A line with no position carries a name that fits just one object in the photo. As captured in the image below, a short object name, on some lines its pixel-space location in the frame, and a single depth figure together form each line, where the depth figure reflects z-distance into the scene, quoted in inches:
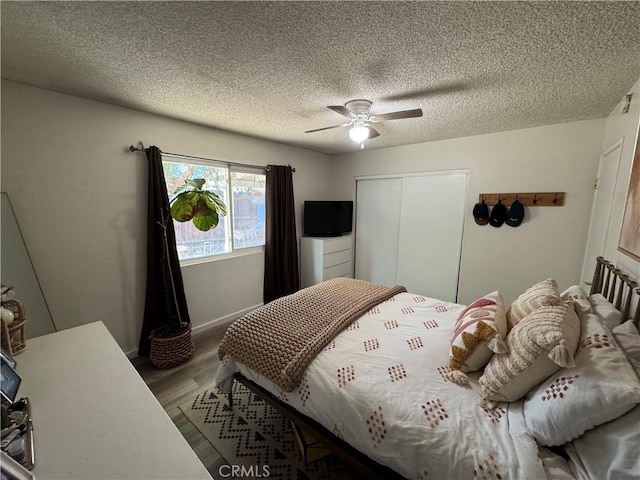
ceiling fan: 73.7
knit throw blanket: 57.2
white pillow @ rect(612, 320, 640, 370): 37.3
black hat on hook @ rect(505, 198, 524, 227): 111.5
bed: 33.2
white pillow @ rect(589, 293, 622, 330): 47.0
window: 107.7
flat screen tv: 153.5
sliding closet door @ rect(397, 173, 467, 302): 130.8
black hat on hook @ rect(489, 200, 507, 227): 115.6
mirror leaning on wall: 67.7
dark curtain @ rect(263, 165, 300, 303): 134.3
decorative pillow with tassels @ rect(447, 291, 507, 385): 47.0
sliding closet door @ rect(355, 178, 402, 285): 151.7
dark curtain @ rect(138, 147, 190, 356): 92.6
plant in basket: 89.7
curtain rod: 90.0
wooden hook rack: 105.5
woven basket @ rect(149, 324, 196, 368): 89.0
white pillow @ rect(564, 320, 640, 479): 28.4
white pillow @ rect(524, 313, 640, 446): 31.3
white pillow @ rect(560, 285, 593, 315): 50.3
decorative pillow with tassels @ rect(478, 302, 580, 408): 38.6
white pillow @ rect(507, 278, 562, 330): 49.9
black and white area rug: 57.2
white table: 28.1
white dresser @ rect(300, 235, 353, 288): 149.5
